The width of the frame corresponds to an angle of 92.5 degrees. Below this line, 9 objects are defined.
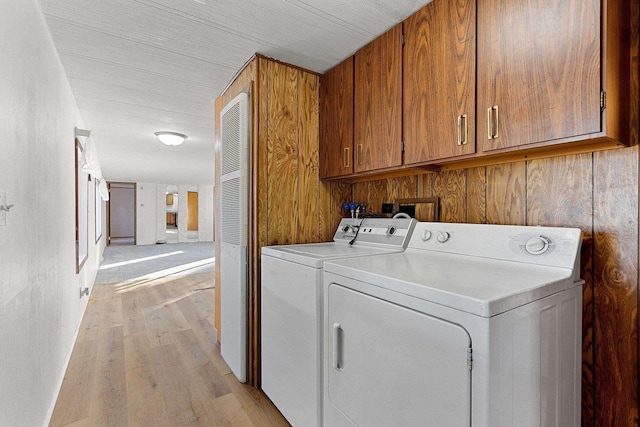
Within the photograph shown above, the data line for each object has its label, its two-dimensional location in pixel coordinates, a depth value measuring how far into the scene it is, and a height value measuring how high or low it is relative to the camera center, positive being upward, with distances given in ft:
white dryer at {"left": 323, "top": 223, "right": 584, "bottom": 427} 2.69 -1.28
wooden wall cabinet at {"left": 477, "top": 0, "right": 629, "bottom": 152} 3.26 +1.64
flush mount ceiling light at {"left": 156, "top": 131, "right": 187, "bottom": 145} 12.57 +3.06
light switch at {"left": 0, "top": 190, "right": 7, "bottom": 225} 3.44 +0.04
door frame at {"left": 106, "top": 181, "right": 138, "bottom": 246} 32.19 -0.44
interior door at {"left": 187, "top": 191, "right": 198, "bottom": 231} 48.70 -0.11
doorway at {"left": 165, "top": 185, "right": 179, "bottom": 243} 38.34 +0.14
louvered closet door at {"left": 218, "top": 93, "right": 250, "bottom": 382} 6.67 -0.46
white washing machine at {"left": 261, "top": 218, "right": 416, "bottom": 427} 4.72 -1.72
